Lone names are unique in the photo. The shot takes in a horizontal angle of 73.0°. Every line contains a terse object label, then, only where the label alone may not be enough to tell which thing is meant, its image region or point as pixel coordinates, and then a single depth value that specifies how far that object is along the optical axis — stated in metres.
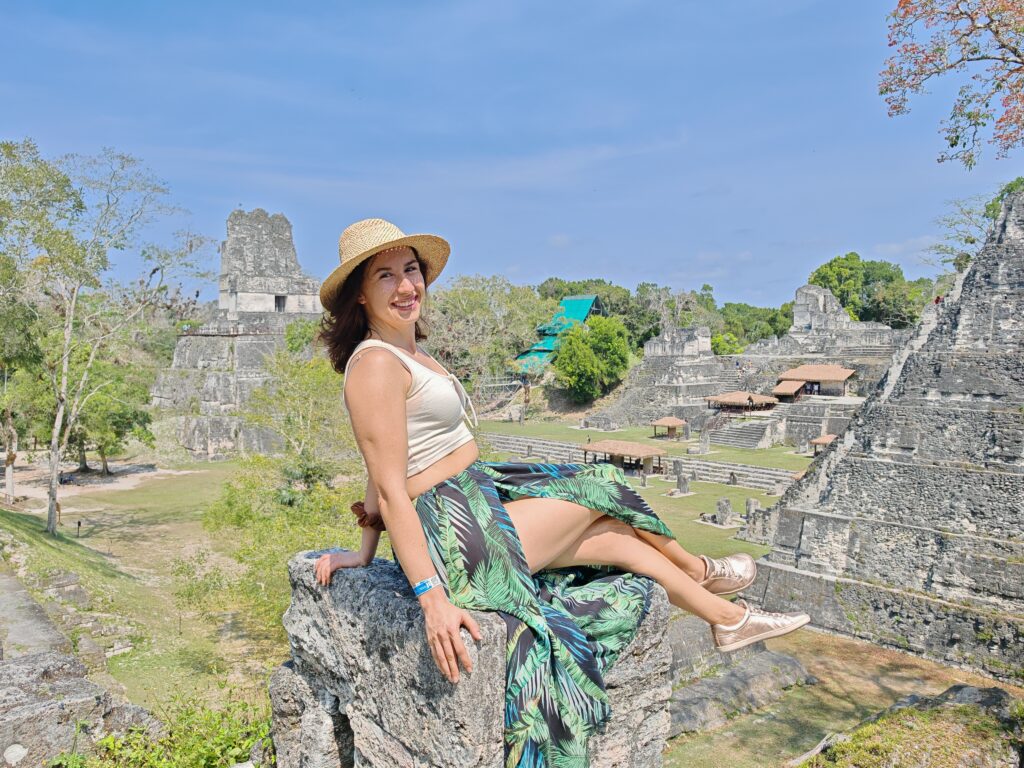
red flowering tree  6.39
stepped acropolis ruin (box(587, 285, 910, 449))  34.41
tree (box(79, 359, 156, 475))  23.39
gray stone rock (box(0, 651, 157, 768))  3.07
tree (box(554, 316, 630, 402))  39.44
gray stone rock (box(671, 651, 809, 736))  6.68
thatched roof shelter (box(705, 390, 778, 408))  31.97
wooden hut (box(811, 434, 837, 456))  25.47
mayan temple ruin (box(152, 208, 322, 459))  29.42
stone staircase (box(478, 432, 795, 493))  23.23
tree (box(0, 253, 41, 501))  12.91
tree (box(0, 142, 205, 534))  13.27
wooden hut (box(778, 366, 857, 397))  32.69
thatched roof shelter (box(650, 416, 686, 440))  31.41
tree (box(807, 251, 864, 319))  56.00
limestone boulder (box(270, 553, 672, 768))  1.98
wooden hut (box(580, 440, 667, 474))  24.47
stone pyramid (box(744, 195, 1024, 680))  9.54
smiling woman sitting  2.07
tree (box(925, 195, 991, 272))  38.41
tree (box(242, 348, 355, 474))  14.16
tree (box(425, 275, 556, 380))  38.72
